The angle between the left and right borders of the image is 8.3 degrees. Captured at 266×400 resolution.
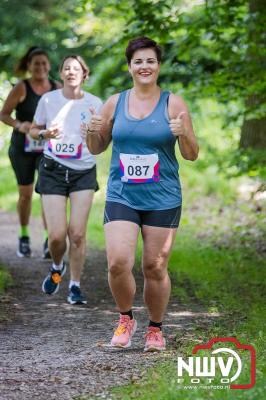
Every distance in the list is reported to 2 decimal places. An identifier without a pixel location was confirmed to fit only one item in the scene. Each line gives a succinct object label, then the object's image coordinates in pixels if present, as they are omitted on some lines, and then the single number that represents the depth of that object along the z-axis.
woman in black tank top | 20.37
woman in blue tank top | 12.41
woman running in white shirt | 16.62
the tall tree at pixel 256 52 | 20.11
